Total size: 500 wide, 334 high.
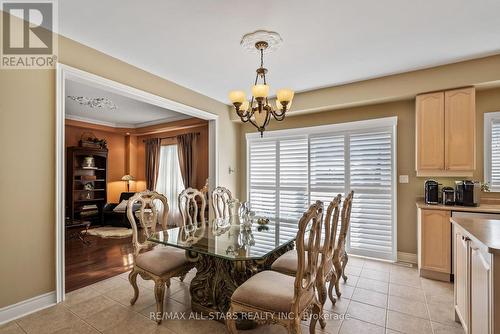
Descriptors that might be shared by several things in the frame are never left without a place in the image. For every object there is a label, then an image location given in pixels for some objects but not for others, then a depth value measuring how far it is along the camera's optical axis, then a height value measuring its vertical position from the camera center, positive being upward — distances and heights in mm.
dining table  2100 -693
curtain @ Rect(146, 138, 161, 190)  6719 +200
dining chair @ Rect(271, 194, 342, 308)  1962 -811
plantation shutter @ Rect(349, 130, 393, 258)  3717 -373
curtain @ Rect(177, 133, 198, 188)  5980 +279
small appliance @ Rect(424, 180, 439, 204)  3238 -317
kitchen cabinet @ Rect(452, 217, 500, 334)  1319 -684
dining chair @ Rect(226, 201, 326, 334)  1559 -868
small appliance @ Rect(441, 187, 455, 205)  3129 -350
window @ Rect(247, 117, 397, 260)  3725 -96
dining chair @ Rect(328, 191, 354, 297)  2336 -745
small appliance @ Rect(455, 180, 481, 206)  2969 -295
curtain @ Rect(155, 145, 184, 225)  6391 -267
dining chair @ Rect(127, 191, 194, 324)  2223 -884
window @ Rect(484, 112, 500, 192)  3150 +239
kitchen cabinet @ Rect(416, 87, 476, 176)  3045 +458
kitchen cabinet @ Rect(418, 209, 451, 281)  2977 -930
